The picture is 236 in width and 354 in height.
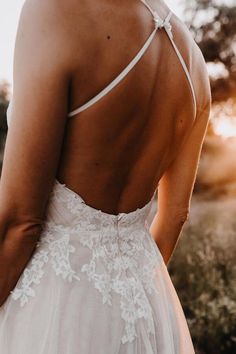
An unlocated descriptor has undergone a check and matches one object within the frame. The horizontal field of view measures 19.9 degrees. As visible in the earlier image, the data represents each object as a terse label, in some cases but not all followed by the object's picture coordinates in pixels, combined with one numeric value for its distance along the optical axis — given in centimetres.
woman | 148
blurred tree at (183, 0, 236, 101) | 1734
